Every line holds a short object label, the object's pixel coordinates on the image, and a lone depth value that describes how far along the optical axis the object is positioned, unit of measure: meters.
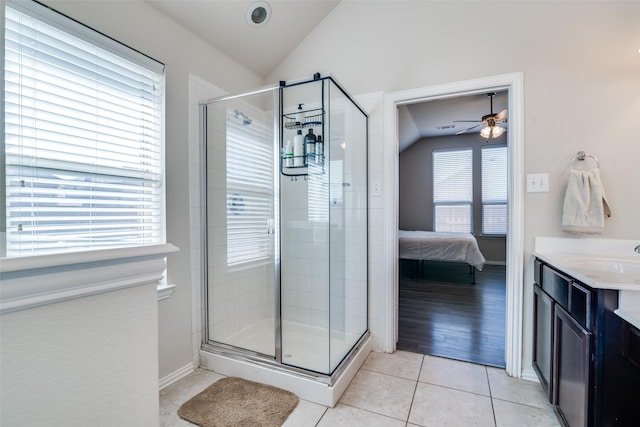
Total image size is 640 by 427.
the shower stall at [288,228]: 2.12
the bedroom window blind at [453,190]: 6.32
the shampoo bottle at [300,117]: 2.29
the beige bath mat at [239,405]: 1.61
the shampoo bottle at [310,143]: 2.20
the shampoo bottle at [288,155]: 2.25
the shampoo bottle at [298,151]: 2.21
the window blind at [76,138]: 1.31
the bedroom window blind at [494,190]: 6.03
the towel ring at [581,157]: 1.85
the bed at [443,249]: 4.55
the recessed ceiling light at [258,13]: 2.18
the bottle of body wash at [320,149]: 2.20
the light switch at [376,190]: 2.45
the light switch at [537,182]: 1.97
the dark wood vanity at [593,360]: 1.11
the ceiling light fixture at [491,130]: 4.06
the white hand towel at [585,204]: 1.78
